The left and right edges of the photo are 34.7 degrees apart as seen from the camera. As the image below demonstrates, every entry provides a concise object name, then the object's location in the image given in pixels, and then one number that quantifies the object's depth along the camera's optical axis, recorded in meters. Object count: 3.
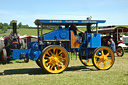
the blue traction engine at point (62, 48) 7.73
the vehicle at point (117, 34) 17.25
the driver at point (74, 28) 8.57
